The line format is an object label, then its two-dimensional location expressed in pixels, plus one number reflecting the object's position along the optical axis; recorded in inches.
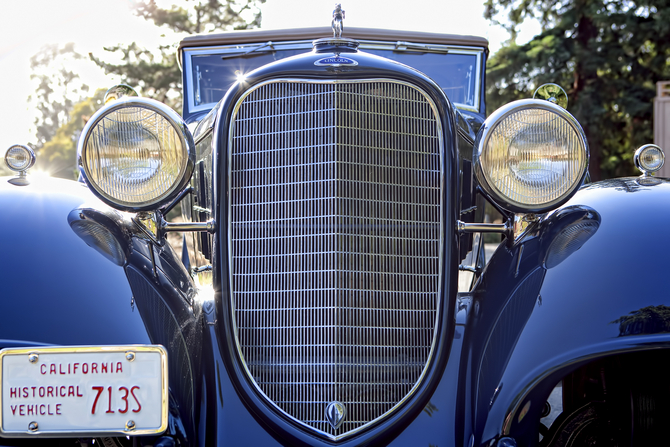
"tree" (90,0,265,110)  703.1
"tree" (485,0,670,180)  510.9
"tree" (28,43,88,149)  1800.0
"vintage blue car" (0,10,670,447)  62.4
